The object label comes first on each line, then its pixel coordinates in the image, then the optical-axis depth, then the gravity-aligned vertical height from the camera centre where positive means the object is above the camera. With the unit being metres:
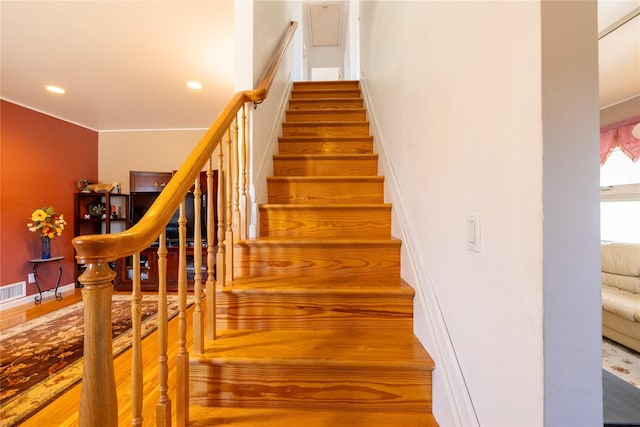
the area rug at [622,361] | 1.76 -1.10
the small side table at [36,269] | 3.27 -0.71
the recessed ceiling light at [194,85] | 2.99 +1.53
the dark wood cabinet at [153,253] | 3.62 -0.54
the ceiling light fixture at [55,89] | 2.96 +1.47
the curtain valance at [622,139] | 2.97 +0.90
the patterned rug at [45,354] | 1.53 -1.08
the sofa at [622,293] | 2.03 -0.72
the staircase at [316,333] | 0.95 -0.52
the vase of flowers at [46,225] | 3.23 -0.11
